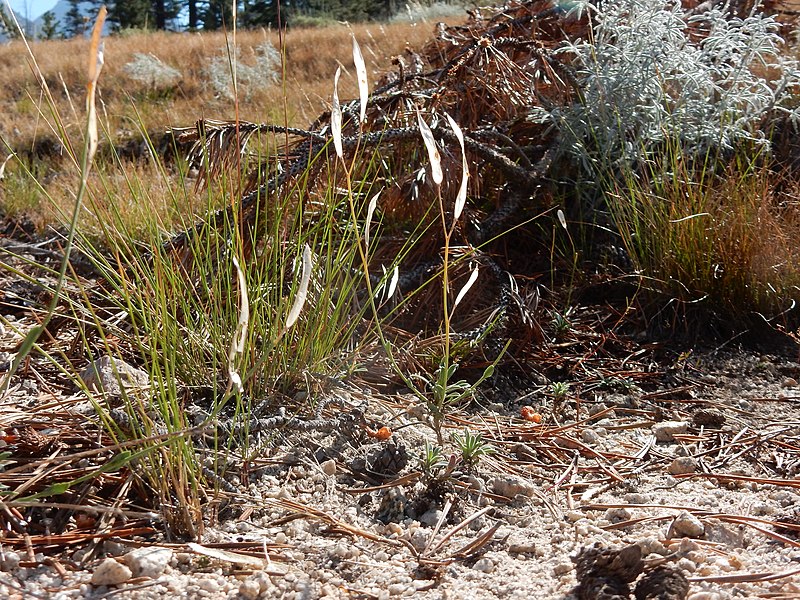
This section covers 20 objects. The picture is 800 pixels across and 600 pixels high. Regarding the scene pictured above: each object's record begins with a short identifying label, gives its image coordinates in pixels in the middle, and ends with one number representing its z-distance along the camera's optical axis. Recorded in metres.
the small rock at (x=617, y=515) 0.71
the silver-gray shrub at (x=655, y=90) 1.17
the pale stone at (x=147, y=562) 0.63
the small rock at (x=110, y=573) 0.62
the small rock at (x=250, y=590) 0.62
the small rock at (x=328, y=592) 0.63
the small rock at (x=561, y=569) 0.65
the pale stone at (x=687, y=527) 0.68
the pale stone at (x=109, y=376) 0.85
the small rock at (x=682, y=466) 0.79
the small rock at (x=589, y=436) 0.85
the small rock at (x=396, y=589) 0.64
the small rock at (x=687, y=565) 0.63
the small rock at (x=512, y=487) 0.75
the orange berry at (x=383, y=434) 0.81
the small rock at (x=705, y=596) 0.60
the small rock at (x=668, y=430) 0.85
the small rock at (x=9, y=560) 0.63
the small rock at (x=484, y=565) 0.66
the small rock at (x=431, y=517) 0.71
